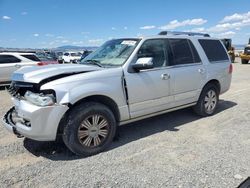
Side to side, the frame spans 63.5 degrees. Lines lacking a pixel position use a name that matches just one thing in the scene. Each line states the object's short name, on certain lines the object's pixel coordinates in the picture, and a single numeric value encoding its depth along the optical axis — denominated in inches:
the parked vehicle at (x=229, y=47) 801.0
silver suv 112.5
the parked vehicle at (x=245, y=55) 719.5
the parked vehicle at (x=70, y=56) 925.7
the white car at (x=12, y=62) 344.1
